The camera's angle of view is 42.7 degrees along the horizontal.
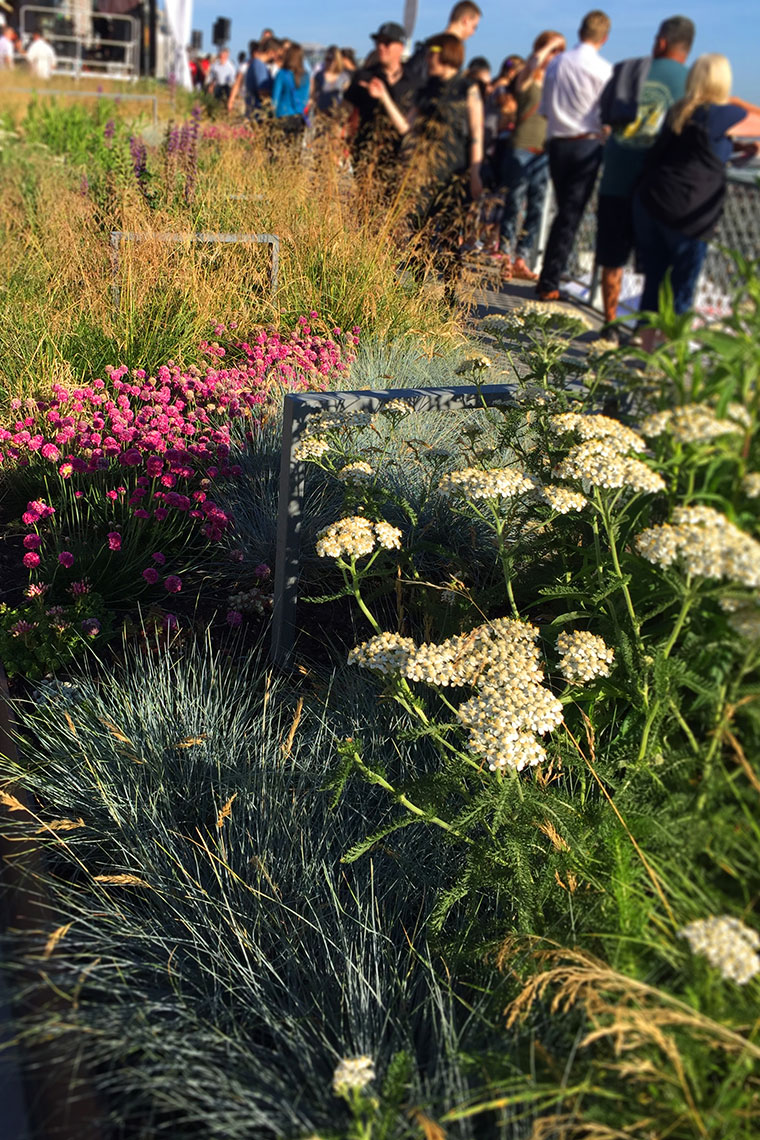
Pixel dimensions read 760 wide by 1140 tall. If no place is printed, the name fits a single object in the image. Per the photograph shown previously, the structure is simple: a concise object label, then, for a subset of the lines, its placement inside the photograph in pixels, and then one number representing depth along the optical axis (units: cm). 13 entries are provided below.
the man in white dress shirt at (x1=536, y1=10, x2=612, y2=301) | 748
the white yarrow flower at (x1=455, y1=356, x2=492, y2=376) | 298
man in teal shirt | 672
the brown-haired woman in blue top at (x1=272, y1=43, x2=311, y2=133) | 1127
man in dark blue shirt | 1356
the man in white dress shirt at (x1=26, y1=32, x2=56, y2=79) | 2297
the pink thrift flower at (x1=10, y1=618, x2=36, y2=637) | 320
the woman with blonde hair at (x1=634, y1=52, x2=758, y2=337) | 612
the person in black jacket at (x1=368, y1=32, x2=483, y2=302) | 728
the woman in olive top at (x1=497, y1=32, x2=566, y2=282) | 884
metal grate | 1071
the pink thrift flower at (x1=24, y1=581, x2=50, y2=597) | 329
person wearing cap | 782
